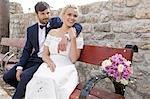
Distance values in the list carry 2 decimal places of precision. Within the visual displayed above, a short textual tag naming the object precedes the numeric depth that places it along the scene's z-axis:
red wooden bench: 2.63
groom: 3.57
